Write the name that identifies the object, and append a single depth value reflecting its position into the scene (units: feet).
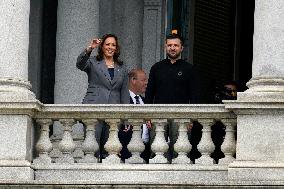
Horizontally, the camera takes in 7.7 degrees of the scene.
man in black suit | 120.26
